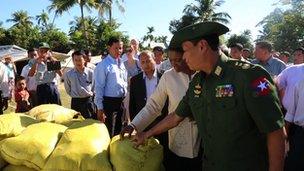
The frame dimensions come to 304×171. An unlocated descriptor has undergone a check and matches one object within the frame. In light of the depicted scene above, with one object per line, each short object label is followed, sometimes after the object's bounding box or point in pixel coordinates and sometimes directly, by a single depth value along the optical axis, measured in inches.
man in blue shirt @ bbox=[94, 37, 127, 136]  129.6
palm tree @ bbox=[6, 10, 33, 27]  1295.9
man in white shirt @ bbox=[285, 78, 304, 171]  75.7
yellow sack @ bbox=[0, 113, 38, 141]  66.7
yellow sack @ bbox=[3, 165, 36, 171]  62.8
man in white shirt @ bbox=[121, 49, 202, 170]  71.2
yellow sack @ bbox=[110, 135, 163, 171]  60.3
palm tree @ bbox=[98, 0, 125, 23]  879.1
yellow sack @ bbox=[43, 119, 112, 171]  59.2
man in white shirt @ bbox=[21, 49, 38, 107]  178.8
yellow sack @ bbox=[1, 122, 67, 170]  60.9
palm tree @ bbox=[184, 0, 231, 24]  994.1
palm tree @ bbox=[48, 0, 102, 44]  802.6
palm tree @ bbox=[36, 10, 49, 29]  1383.4
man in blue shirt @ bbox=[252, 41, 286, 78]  149.9
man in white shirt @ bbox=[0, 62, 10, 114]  172.2
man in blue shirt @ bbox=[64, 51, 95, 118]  151.8
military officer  48.3
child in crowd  170.0
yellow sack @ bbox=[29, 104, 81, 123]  80.1
